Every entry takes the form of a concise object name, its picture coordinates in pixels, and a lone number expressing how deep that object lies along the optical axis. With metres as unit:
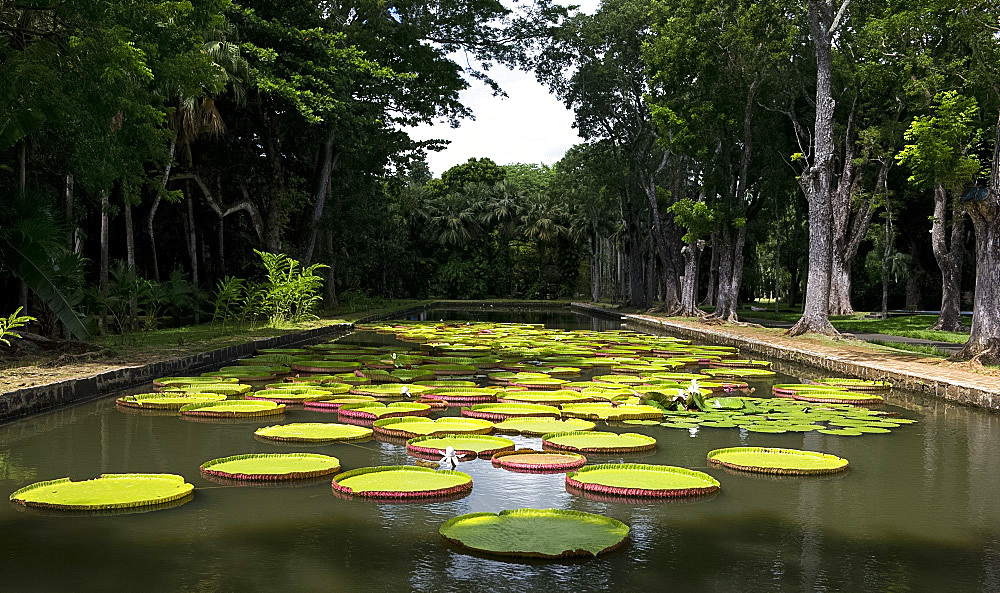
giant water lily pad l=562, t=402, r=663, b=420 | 7.61
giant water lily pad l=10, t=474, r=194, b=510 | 4.40
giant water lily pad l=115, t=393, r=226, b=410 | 7.98
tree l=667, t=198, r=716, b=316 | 23.05
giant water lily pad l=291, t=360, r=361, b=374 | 11.09
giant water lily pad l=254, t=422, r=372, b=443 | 6.42
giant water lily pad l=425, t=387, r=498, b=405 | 8.50
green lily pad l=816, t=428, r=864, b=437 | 6.95
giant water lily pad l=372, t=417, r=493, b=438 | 6.55
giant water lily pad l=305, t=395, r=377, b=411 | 8.10
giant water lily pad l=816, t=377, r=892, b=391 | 10.01
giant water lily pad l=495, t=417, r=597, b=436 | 6.78
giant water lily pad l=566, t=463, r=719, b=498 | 4.83
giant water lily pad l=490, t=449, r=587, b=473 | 5.46
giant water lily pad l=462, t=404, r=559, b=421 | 7.66
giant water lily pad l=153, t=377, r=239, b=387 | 9.41
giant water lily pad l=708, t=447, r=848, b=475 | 5.50
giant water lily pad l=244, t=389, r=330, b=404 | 8.43
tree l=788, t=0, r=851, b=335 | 17.17
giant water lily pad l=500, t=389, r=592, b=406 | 8.42
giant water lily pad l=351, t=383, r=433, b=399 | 8.70
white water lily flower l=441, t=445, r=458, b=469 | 5.45
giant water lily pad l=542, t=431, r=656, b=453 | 6.08
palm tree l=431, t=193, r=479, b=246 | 53.25
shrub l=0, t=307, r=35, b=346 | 9.16
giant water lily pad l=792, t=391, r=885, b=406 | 8.89
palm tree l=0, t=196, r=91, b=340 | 10.27
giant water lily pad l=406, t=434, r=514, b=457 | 5.89
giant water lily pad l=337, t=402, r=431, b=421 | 7.46
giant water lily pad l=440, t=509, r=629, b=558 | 3.67
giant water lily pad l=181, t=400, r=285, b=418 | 7.65
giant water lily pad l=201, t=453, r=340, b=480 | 5.16
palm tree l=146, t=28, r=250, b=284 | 18.72
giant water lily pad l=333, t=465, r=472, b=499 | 4.71
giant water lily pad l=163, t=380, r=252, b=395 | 8.88
